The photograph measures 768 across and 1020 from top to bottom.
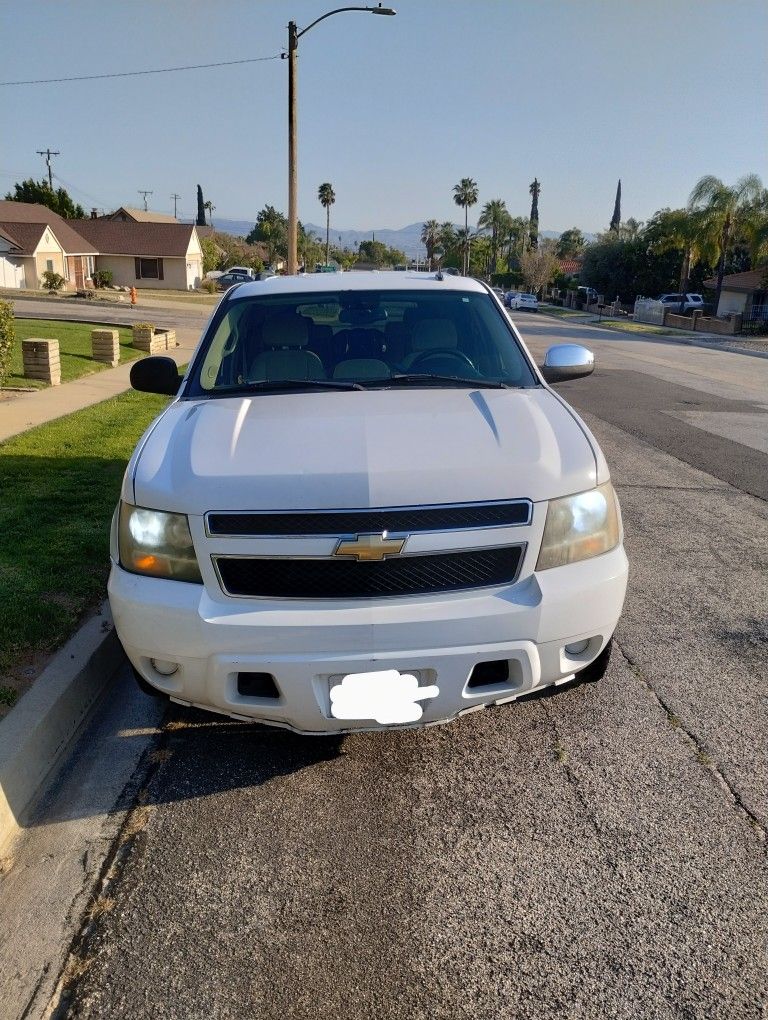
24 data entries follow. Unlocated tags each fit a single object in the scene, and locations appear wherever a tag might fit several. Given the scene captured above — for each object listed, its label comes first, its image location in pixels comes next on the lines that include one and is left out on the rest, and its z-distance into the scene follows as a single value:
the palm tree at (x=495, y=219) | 119.69
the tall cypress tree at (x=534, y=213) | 117.44
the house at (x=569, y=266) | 101.00
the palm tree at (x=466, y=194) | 118.31
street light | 22.78
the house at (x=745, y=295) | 48.66
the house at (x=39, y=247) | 50.56
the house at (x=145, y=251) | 61.59
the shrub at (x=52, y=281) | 47.62
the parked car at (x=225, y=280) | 56.97
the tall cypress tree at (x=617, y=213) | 132.50
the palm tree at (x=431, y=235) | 135.50
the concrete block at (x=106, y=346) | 15.71
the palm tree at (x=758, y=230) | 43.16
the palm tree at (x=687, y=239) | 47.75
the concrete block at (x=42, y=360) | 12.20
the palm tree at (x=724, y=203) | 45.41
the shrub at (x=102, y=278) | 56.53
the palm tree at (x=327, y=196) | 118.75
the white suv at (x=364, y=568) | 2.81
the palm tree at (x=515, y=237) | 115.81
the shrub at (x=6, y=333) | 10.07
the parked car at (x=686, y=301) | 52.33
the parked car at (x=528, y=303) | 57.04
